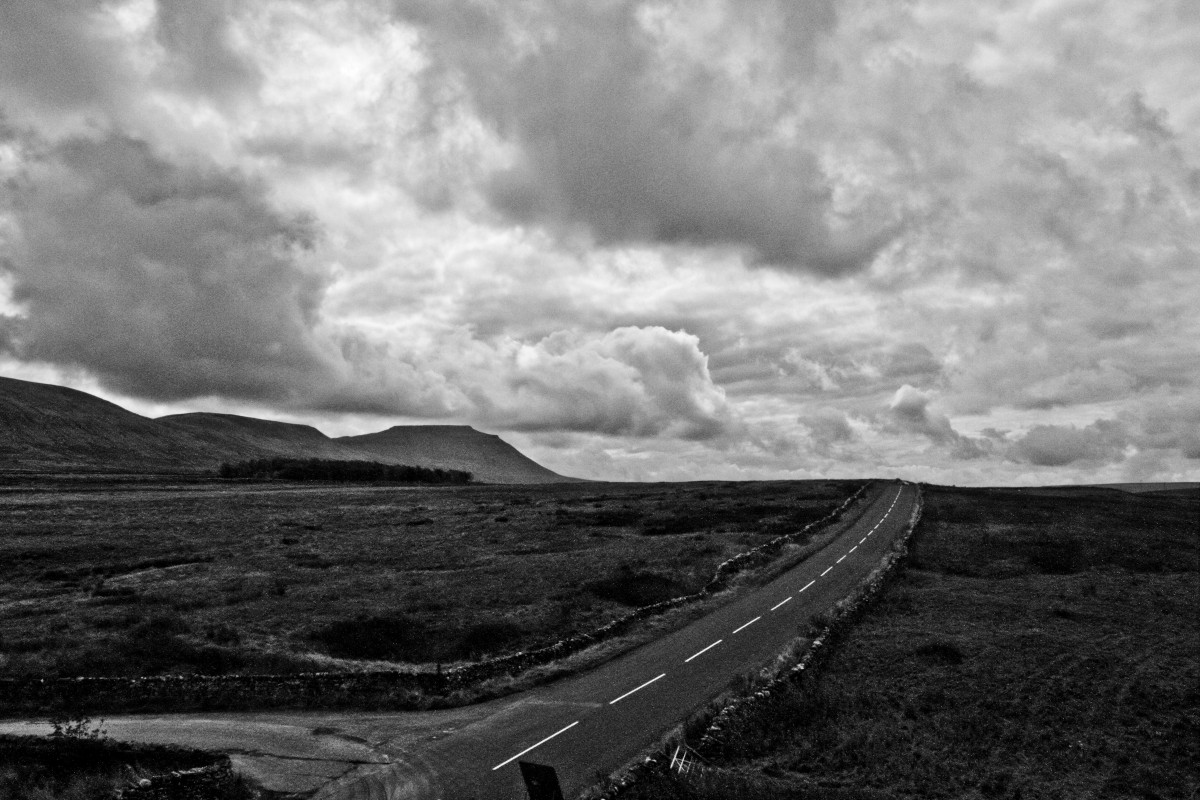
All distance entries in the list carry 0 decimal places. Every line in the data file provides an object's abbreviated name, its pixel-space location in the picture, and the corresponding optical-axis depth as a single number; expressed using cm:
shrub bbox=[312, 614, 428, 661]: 3656
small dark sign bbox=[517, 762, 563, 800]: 1631
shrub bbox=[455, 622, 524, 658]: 3619
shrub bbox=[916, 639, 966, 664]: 3278
